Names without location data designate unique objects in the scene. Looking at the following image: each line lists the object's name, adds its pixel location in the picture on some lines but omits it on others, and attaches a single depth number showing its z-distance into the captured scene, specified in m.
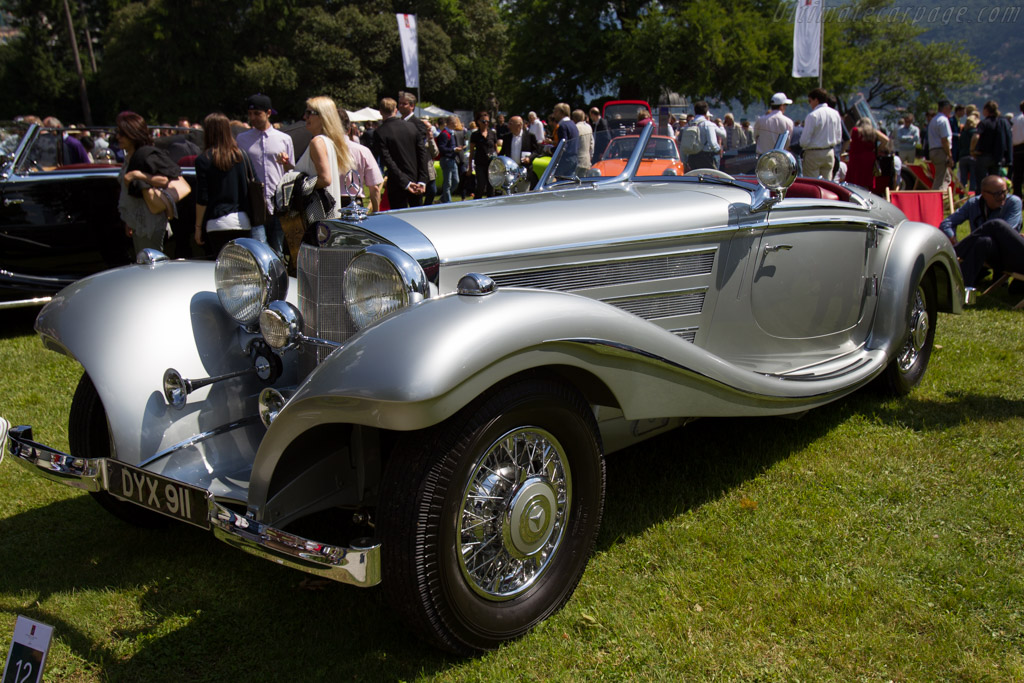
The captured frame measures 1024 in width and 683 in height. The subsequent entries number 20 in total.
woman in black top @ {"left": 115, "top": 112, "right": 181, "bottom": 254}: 6.20
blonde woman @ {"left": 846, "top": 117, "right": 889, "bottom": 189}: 9.90
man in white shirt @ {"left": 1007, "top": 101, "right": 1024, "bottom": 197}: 11.90
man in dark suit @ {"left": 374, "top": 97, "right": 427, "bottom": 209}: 8.47
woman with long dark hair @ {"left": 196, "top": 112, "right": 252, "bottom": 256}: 5.86
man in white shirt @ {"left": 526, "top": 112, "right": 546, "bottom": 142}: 15.87
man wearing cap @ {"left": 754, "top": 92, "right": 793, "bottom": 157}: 10.75
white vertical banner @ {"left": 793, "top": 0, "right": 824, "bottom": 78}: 14.70
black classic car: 6.64
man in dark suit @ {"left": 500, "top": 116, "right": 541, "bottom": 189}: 12.65
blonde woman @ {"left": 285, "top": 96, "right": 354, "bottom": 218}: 5.88
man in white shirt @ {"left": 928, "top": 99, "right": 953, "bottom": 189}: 12.70
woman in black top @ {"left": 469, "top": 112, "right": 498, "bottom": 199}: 12.48
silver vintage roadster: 2.15
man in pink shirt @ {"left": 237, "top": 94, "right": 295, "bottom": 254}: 6.64
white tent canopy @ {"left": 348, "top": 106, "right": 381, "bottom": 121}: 25.64
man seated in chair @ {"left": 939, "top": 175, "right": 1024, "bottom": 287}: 6.83
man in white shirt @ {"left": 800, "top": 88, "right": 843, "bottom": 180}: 9.37
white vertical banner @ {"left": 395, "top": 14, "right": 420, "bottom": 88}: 17.73
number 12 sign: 1.87
